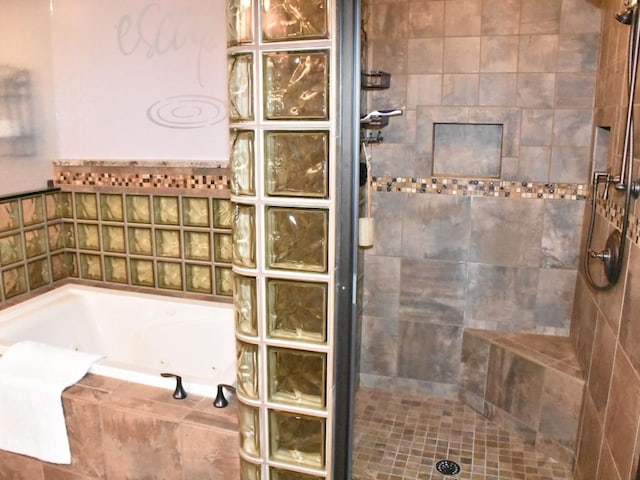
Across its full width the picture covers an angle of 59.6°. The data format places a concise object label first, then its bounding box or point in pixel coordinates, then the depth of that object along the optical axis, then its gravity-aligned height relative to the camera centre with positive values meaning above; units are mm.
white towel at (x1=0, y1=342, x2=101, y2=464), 2152 -1010
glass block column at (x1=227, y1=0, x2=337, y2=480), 1380 -235
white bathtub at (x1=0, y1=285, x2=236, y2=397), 2904 -1010
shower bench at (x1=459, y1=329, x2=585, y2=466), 2514 -1177
